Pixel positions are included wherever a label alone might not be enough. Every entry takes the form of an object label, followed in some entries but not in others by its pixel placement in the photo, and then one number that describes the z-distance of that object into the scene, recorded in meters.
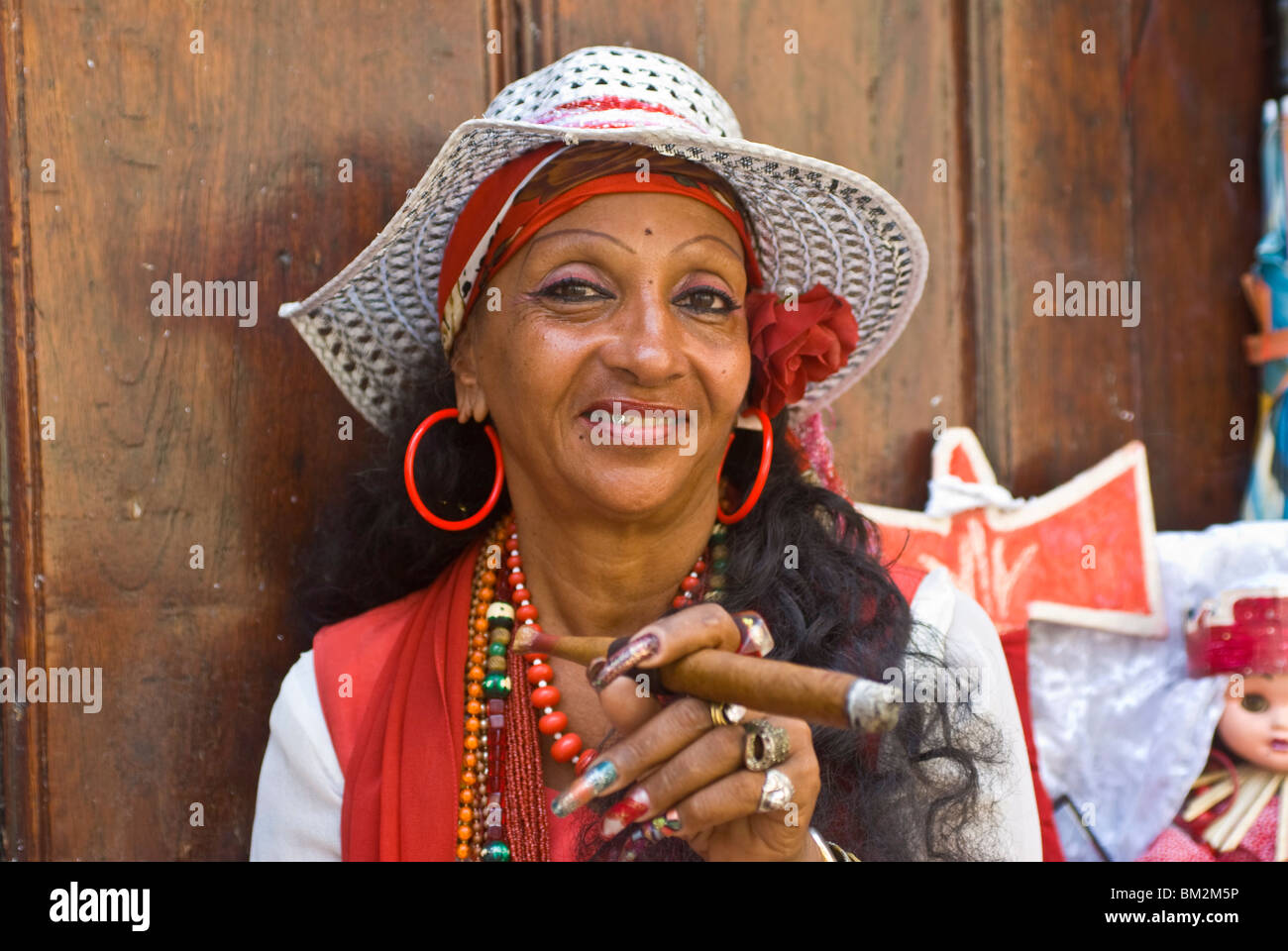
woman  0.96
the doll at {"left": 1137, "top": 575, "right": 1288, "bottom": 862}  1.09
